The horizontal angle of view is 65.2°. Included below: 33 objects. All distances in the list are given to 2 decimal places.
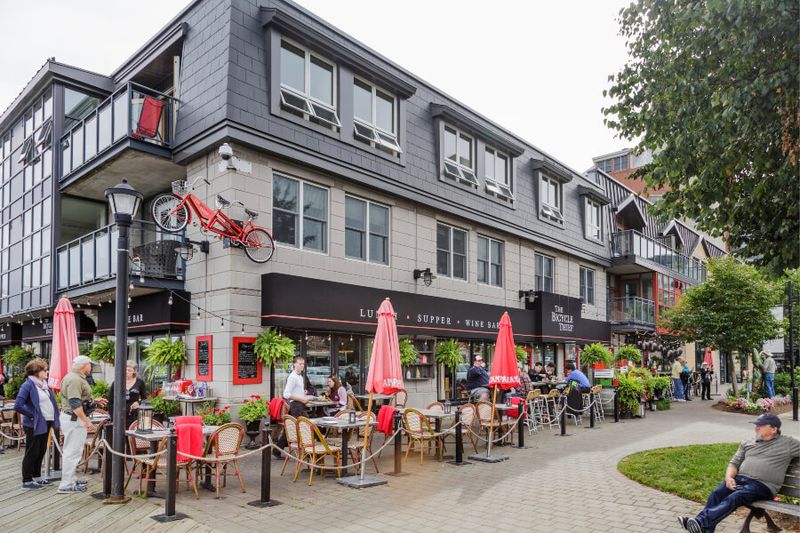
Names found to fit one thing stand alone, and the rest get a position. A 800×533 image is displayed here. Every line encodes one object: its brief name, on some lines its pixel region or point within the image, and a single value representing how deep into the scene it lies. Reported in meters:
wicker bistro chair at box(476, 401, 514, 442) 12.52
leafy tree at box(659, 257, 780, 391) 23.97
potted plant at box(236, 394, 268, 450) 12.28
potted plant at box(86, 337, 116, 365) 16.08
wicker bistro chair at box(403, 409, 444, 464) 11.09
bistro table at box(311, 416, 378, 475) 9.77
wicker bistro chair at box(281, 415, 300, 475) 9.66
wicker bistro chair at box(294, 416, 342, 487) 9.49
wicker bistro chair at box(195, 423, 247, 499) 8.85
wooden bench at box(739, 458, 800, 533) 6.59
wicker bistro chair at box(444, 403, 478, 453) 12.35
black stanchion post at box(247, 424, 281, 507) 8.18
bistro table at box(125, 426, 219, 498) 8.60
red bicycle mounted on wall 12.95
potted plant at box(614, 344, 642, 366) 24.72
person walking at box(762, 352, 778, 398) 22.58
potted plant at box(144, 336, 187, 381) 13.83
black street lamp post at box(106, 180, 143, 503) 8.30
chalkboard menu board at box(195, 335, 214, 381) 13.36
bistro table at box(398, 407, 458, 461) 11.63
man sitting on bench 6.62
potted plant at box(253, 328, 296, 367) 13.15
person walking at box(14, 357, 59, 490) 9.44
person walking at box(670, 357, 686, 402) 25.36
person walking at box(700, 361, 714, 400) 26.16
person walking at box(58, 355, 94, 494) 8.98
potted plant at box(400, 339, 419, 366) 16.83
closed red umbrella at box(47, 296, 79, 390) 11.27
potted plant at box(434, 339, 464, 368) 18.44
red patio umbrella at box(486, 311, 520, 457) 11.83
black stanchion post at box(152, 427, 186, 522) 7.50
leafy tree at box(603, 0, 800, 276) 7.67
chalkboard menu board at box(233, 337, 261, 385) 13.00
